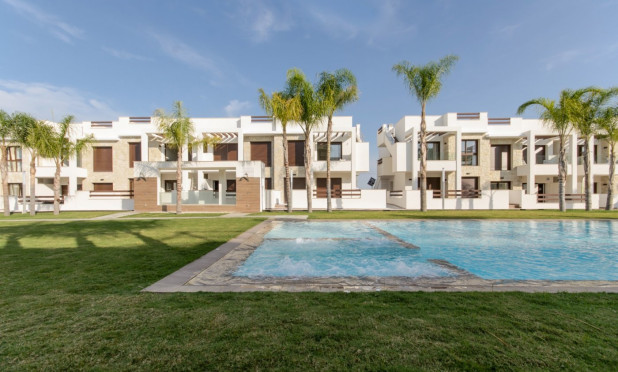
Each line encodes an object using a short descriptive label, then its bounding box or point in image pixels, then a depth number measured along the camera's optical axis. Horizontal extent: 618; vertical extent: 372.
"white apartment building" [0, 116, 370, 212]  23.19
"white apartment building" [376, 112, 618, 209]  23.49
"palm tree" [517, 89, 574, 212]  19.18
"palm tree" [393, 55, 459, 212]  18.77
